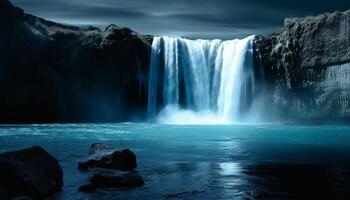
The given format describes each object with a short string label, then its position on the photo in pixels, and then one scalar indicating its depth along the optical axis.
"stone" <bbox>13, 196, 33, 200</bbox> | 12.41
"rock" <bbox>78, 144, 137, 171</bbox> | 19.19
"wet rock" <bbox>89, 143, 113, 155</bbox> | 21.05
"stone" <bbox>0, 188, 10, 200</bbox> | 12.38
